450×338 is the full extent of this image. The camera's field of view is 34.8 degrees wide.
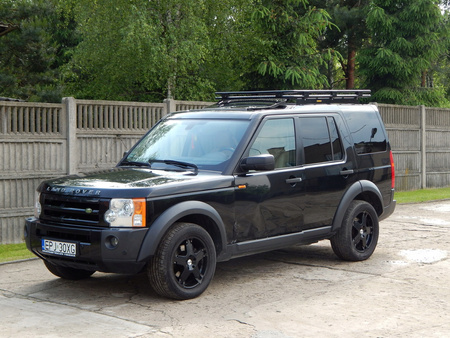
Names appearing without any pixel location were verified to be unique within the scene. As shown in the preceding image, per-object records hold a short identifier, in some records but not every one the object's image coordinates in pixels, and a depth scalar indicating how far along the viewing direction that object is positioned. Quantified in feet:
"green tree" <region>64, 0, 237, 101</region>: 61.62
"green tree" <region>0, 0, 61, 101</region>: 75.97
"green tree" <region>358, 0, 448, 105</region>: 83.82
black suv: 22.41
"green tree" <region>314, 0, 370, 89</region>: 100.32
